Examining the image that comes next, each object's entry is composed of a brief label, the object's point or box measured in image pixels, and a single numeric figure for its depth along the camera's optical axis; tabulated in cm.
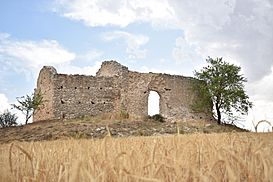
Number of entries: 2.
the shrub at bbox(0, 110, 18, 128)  1952
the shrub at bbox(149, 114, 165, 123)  1699
